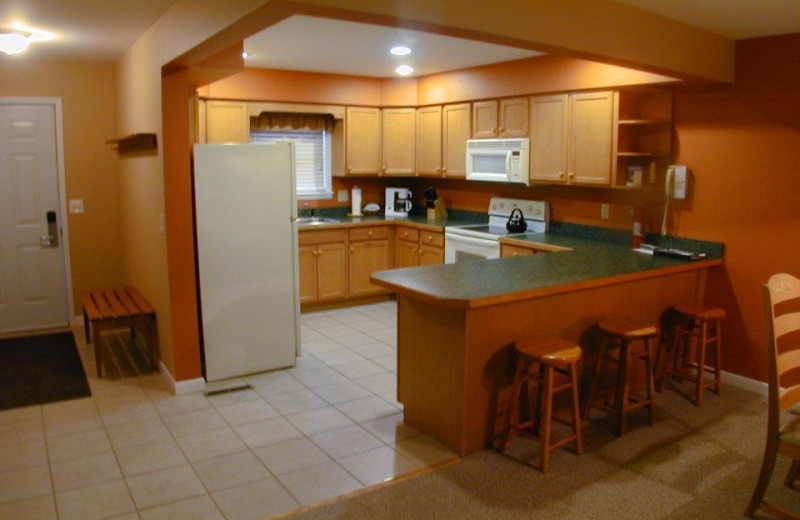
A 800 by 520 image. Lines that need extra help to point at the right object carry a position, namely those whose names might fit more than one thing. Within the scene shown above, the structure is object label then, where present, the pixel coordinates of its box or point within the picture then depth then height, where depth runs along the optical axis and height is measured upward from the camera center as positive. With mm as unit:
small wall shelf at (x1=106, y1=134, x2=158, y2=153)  4187 +353
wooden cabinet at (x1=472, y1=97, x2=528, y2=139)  5457 +644
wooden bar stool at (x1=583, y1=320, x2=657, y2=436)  3469 -950
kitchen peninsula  3182 -697
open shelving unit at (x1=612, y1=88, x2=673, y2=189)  4566 +396
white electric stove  5492 -372
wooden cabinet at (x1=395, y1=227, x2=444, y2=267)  6090 -558
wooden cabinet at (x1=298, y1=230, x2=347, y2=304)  6074 -716
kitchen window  6461 +535
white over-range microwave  5430 +273
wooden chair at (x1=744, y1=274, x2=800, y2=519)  2572 -859
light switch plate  5645 -116
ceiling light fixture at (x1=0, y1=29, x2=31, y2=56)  3928 +950
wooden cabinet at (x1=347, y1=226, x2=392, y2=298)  6382 -661
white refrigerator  4195 -439
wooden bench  4367 -844
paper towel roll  6828 -94
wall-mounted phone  4406 +52
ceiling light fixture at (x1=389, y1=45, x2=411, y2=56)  4891 +1096
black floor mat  4129 -1274
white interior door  5441 -242
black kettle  5668 -299
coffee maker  6953 -109
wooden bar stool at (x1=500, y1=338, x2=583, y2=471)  3070 -923
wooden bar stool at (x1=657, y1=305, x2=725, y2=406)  3914 -984
